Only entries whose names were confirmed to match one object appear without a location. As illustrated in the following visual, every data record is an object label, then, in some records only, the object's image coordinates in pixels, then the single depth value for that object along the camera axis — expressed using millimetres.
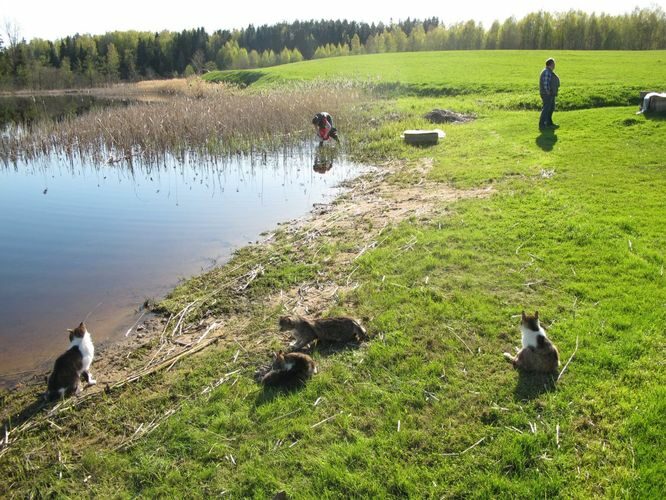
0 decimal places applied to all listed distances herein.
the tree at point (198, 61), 86600
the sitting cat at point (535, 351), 5043
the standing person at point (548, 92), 17203
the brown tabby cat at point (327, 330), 6094
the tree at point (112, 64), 78125
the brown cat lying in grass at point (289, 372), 5395
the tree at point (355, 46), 90325
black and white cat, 5734
